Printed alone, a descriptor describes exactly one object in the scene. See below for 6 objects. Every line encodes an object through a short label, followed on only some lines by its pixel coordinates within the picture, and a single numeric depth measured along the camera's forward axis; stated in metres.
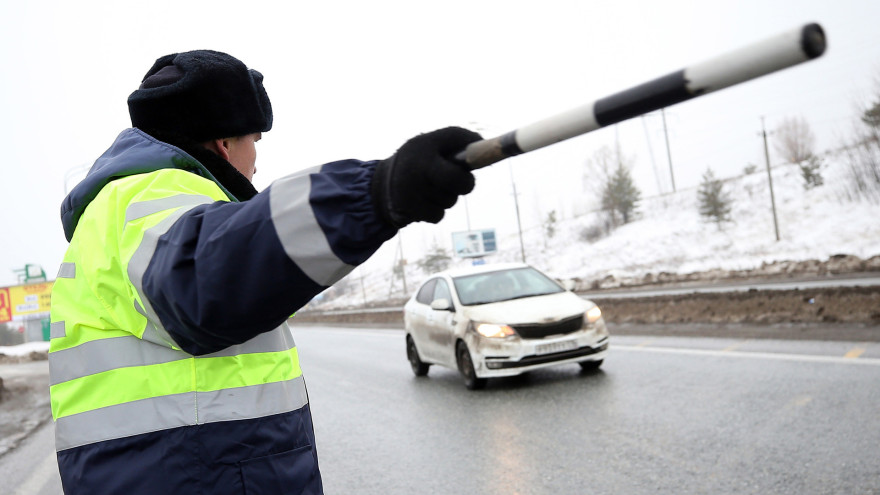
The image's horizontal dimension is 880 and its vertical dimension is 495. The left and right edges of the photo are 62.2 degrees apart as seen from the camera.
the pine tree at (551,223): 79.94
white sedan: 8.69
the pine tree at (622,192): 71.12
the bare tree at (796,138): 59.84
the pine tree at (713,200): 57.84
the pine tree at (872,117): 31.73
